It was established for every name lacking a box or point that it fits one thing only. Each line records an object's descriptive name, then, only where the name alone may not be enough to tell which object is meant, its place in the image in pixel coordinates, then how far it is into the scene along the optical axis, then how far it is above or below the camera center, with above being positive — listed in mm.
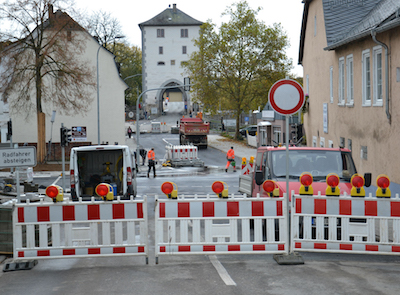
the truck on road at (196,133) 55750 +296
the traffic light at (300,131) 37688 +228
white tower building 98312 +15337
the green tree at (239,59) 59812 +8047
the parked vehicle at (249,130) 71481 +669
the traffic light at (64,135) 26000 +136
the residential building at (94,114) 48125 +2063
